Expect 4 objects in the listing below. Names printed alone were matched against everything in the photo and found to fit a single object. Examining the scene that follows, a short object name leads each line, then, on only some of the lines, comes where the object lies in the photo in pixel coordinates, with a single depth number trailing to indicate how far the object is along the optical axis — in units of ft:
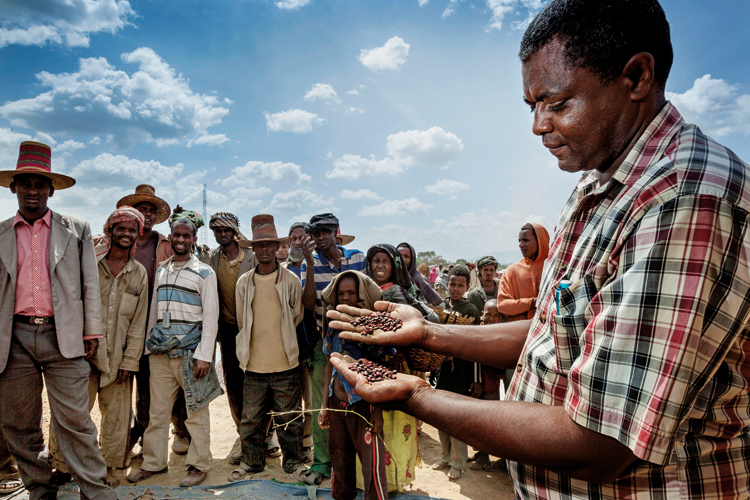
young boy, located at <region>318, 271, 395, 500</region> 10.91
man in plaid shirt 2.67
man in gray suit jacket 11.76
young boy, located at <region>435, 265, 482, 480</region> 15.15
